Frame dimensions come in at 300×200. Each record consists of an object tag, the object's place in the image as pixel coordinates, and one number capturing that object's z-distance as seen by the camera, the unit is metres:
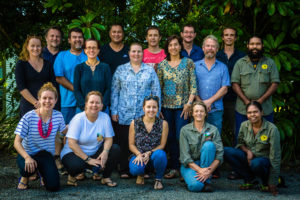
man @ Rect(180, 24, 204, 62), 4.90
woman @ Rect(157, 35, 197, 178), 4.50
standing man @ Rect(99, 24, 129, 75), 4.87
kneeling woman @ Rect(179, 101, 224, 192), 3.94
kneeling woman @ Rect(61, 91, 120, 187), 4.02
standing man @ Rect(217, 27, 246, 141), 4.91
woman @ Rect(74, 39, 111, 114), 4.41
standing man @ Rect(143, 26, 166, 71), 4.83
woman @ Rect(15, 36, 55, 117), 4.26
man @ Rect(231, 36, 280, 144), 4.54
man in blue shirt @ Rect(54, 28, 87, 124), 4.67
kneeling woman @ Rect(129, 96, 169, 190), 4.12
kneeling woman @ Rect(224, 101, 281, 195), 3.93
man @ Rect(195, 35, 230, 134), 4.54
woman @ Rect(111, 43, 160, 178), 4.44
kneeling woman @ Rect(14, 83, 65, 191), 3.78
